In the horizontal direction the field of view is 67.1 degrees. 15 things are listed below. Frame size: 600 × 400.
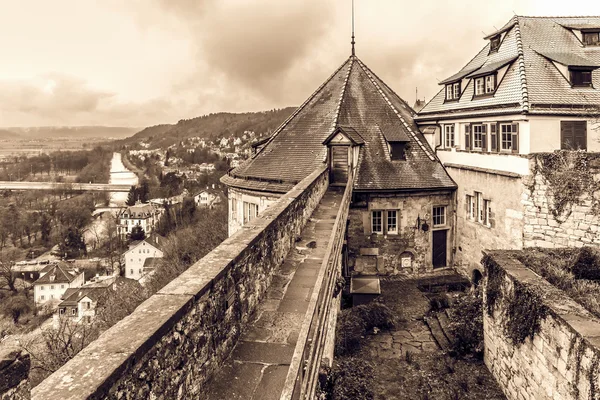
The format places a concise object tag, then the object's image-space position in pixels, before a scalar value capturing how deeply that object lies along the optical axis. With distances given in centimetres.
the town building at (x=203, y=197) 10194
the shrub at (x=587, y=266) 1230
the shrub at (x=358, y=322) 1405
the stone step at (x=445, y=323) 1478
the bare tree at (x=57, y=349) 2278
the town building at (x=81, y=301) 5797
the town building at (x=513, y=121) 1638
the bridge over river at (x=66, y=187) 13404
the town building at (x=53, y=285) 7279
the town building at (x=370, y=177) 1981
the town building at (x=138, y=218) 10406
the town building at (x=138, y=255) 8269
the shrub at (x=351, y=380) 1092
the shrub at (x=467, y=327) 1369
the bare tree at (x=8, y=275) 7500
